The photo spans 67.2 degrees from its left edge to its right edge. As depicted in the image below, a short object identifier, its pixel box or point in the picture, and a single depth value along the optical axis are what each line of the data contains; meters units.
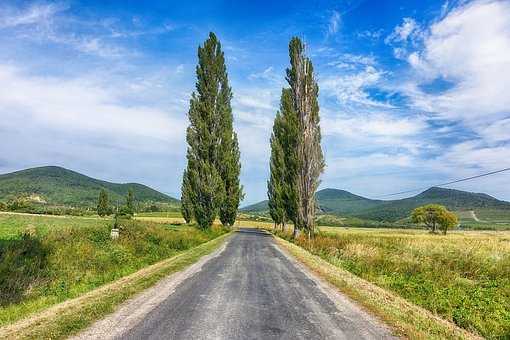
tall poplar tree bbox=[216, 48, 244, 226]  42.38
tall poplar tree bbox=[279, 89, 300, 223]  38.47
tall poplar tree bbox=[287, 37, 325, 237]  34.28
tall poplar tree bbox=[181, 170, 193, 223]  67.53
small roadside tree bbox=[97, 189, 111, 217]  101.56
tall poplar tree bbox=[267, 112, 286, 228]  52.22
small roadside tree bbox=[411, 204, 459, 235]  99.56
